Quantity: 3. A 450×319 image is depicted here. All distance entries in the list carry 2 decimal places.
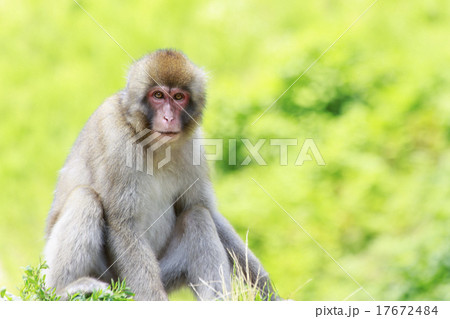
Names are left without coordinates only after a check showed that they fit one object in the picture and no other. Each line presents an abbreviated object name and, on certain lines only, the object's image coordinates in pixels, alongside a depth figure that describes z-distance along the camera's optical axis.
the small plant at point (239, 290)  8.15
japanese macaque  8.65
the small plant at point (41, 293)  7.63
